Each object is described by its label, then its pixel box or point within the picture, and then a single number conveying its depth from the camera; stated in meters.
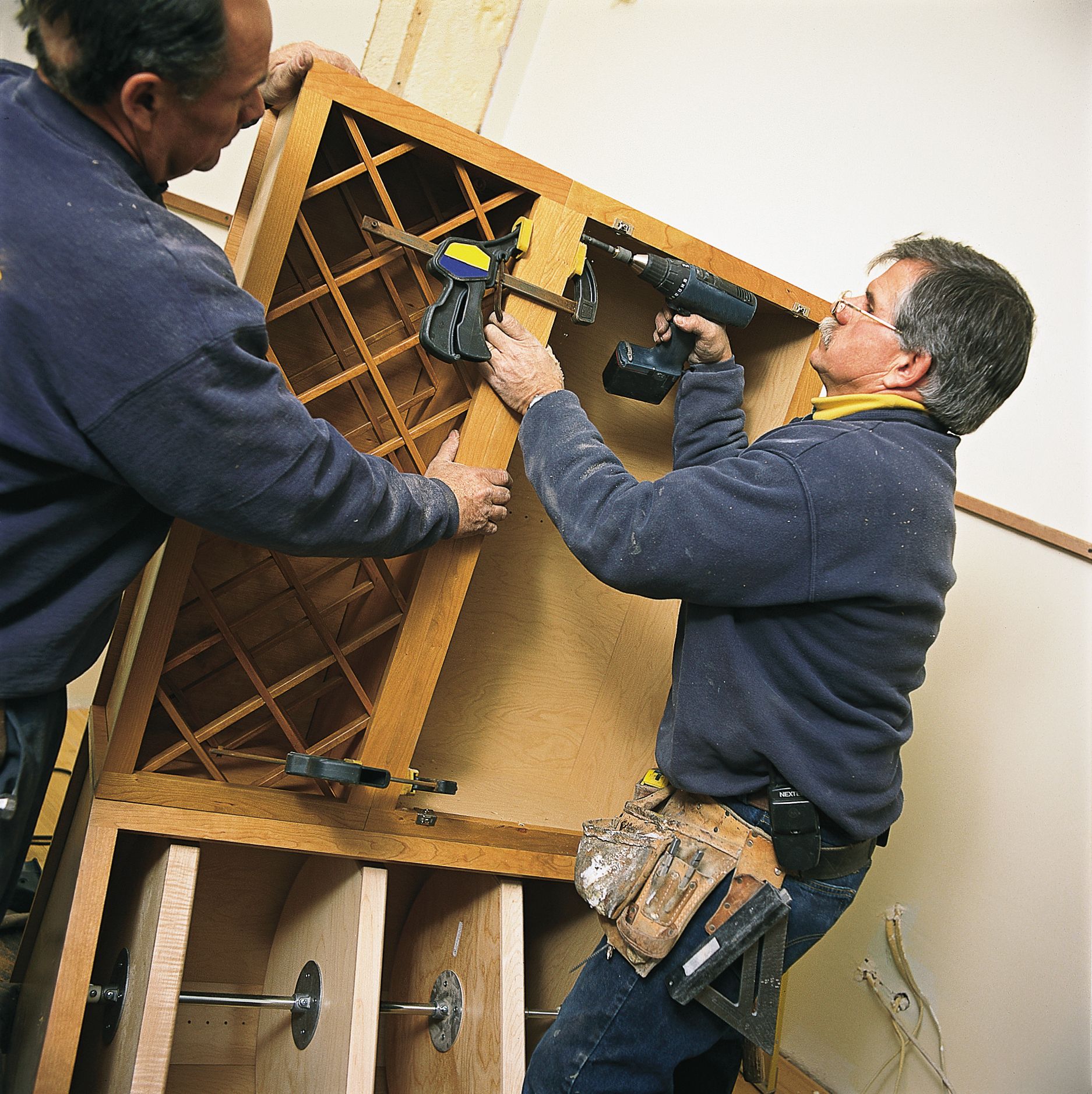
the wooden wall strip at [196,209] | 2.35
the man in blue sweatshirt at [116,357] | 0.96
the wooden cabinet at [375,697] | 1.41
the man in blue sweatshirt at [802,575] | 1.27
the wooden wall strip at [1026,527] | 2.23
